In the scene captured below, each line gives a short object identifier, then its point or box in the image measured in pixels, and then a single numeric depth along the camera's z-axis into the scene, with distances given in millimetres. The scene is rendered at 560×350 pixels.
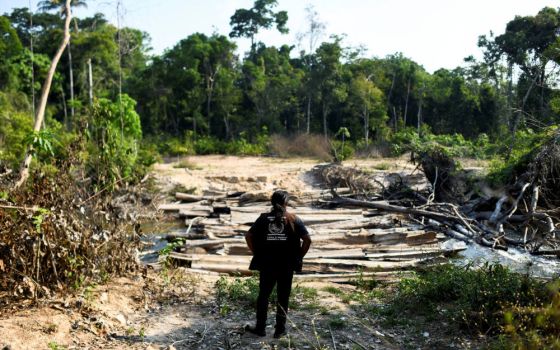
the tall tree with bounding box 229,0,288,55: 45062
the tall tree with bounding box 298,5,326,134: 34250
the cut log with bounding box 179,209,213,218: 14125
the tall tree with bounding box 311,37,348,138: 32969
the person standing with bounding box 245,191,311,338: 5074
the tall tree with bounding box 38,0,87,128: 30831
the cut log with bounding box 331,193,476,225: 11499
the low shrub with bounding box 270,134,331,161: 29141
